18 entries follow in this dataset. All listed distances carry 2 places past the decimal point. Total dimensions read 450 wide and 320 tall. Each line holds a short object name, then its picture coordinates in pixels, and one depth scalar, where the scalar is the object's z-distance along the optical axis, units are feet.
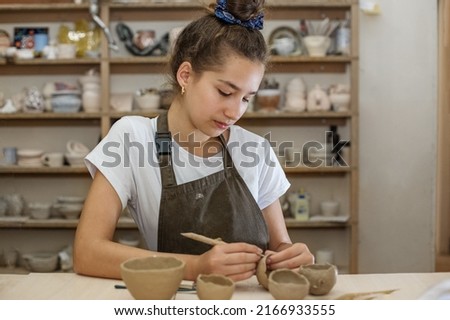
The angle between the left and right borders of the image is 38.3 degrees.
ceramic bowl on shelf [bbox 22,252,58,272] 12.78
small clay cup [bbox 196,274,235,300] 3.70
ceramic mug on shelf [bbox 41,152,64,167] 12.84
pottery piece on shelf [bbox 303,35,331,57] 12.59
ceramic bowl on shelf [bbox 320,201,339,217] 12.99
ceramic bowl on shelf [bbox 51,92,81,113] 12.73
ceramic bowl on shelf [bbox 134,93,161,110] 12.72
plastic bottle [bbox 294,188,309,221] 12.69
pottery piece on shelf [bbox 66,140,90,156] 12.88
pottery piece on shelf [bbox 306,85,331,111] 12.71
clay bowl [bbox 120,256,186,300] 3.61
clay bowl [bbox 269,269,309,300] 3.81
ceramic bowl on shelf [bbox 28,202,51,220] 12.95
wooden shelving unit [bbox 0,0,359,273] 12.58
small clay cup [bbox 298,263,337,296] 4.05
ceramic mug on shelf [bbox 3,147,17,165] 12.96
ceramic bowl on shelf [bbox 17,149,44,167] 12.87
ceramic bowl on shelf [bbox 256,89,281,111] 12.71
